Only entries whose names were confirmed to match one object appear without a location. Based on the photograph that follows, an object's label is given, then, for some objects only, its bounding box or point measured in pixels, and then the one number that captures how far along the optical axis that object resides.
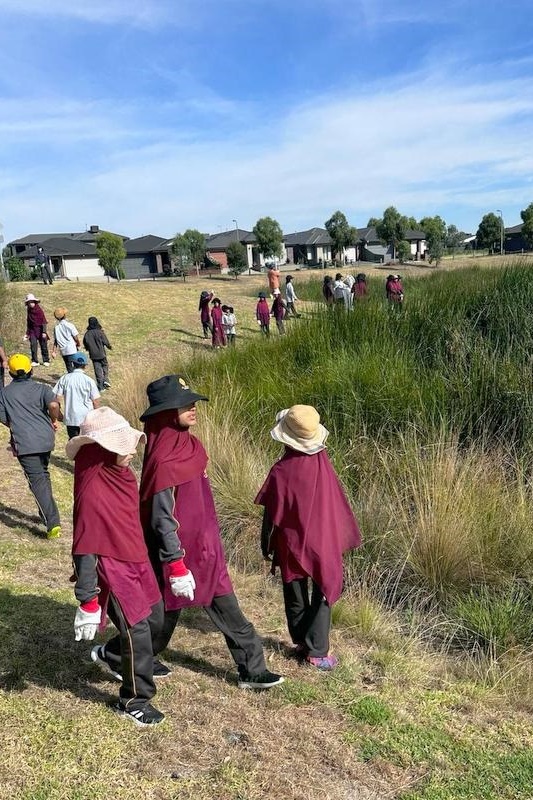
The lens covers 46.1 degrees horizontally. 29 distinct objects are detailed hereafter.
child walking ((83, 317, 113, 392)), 11.26
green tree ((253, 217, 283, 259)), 55.41
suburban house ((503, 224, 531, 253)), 79.88
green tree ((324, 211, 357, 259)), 60.84
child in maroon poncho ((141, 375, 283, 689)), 2.92
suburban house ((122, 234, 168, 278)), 65.50
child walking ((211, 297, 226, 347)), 14.88
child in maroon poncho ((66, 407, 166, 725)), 2.71
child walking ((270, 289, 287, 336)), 15.95
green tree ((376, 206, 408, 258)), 61.91
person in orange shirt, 17.02
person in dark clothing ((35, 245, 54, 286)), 23.18
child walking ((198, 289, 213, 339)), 16.41
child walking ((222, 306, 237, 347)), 15.80
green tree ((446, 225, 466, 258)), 79.56
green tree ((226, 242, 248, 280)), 48.78
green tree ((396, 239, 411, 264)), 63.16
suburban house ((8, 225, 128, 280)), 59.19
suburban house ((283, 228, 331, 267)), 73.56
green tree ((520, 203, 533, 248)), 66.62
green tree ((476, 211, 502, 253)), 69.75
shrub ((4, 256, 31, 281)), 37.56
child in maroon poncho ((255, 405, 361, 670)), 3.32
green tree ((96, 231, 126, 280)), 49.16
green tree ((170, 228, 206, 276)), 51.91
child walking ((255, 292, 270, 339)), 15.20
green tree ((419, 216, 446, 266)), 68.12
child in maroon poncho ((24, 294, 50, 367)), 13.07
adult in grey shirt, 5.27
